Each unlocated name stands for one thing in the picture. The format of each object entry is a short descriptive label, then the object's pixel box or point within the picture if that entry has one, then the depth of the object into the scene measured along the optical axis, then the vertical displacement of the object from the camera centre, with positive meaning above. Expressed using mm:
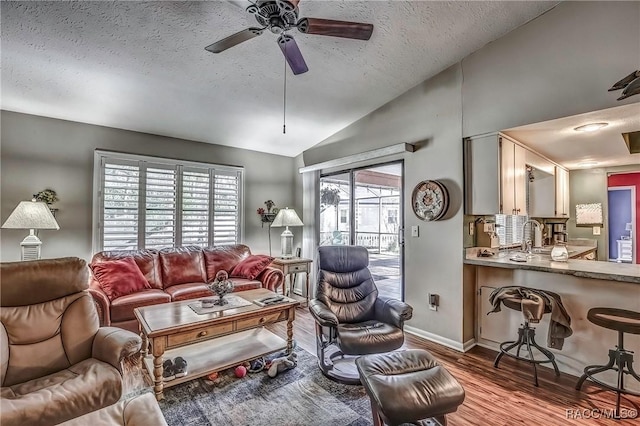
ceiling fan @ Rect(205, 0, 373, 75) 1818 +1280
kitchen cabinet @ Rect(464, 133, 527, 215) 3141 +508
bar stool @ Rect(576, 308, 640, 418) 2191 -975
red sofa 3197 -765
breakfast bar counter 2531 -664
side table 4645 -722
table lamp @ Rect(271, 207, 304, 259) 4906 -52
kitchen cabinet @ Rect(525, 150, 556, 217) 4049 +483
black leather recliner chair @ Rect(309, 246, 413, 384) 2525 -880
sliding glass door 4184 +81
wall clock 3387 +246
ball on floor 2625 -1327
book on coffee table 2918 -804
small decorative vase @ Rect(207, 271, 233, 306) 2859 -646
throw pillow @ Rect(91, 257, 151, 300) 3355 -676
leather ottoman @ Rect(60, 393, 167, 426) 1396 -939
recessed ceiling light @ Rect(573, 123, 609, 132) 2873 +932
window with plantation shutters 3973 +235
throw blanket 2594 -794
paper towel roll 4148 -209
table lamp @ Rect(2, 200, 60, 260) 2961 -34
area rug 2082 -1378
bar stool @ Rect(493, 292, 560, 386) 2598 -1073
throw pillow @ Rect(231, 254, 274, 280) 4309 -681
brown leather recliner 1666 -842
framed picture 4438 +125
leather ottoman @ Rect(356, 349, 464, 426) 1594 -946
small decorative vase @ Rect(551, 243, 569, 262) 3150 -337
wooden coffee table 2316 -956
